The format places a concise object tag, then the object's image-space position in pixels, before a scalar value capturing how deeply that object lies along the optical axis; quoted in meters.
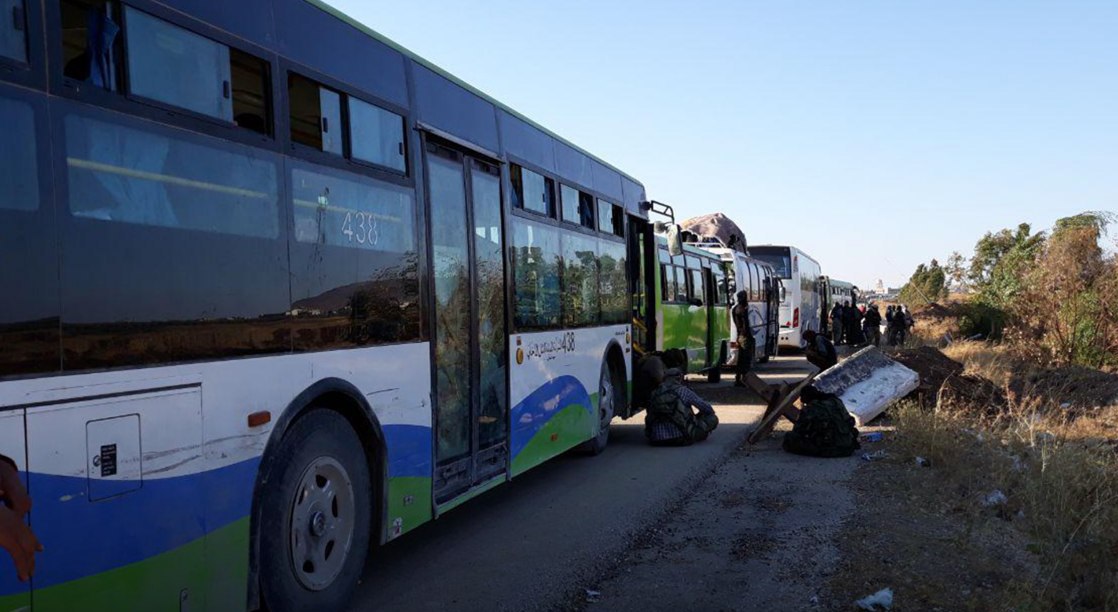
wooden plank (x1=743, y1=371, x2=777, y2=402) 11.55
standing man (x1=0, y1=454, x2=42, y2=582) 2.46
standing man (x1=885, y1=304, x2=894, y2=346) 32.65
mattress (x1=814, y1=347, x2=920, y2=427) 11.94
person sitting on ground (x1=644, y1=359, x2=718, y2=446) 11.23
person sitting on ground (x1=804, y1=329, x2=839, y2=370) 13.12
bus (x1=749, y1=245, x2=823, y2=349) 31.14
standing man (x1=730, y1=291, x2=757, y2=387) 19.08
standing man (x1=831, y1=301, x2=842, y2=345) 33.50
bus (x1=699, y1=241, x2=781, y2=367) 23.72
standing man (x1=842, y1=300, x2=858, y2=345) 33.16
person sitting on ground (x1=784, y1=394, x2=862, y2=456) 10.21
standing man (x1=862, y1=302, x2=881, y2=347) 32.06
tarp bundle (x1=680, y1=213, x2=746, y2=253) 31.20
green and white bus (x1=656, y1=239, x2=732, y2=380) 16.38
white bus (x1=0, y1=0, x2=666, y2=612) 3.14
